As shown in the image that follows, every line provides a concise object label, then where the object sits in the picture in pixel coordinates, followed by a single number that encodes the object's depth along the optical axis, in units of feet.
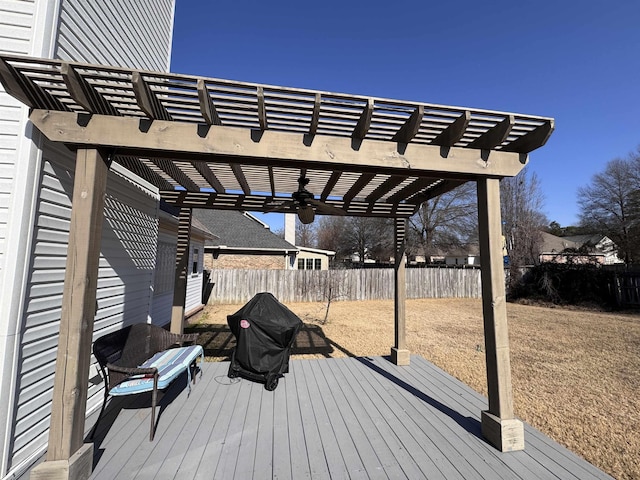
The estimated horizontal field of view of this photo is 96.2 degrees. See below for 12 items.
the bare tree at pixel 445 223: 76.38
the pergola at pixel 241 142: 6.48
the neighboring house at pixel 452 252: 82.17
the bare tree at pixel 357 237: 93.31
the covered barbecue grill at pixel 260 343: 12.51
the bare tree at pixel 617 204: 61.77
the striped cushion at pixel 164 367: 8.55
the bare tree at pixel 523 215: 56.13
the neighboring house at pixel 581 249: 47.94
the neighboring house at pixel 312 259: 67.92
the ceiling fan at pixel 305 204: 12.46
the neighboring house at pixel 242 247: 52.31
